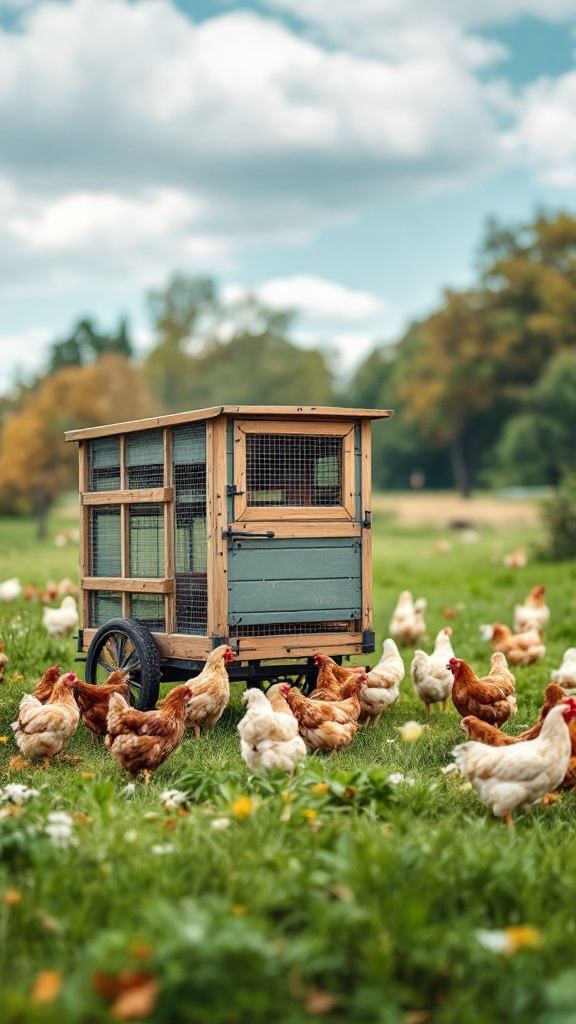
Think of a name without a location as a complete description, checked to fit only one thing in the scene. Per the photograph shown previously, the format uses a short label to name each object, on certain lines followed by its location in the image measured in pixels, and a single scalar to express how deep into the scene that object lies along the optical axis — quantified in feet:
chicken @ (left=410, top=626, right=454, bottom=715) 28.96
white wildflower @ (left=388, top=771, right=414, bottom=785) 18.59
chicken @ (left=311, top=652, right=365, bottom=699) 26.58
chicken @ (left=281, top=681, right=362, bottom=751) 23.73
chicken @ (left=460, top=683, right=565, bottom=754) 20.88
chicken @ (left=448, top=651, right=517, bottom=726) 25.44
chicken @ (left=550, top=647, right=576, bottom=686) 30.45
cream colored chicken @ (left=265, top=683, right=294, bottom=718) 22.96
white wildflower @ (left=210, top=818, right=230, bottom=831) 15.94
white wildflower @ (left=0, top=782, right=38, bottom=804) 17.85
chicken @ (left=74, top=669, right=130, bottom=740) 25.86
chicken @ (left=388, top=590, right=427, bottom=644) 39.45
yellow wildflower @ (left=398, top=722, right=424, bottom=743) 17.53
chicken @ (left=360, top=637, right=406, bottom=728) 27.22
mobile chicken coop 26.03
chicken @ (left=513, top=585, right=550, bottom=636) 40.93
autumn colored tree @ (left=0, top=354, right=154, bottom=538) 130.11
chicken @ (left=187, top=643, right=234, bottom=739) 25.25
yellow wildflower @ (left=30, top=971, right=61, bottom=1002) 10.37
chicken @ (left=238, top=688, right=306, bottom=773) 20.51
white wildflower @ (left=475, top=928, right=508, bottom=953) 11.86
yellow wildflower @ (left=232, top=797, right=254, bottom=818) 15.79
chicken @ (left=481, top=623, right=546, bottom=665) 36.81
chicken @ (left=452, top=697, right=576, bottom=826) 18.26
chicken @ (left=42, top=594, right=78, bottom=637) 41.52
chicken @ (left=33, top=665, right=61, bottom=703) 26.53
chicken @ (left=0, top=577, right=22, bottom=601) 48.44
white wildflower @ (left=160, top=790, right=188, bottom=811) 17.87
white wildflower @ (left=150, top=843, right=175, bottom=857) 14.82
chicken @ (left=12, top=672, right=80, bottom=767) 23.31
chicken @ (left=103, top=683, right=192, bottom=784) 21.63
